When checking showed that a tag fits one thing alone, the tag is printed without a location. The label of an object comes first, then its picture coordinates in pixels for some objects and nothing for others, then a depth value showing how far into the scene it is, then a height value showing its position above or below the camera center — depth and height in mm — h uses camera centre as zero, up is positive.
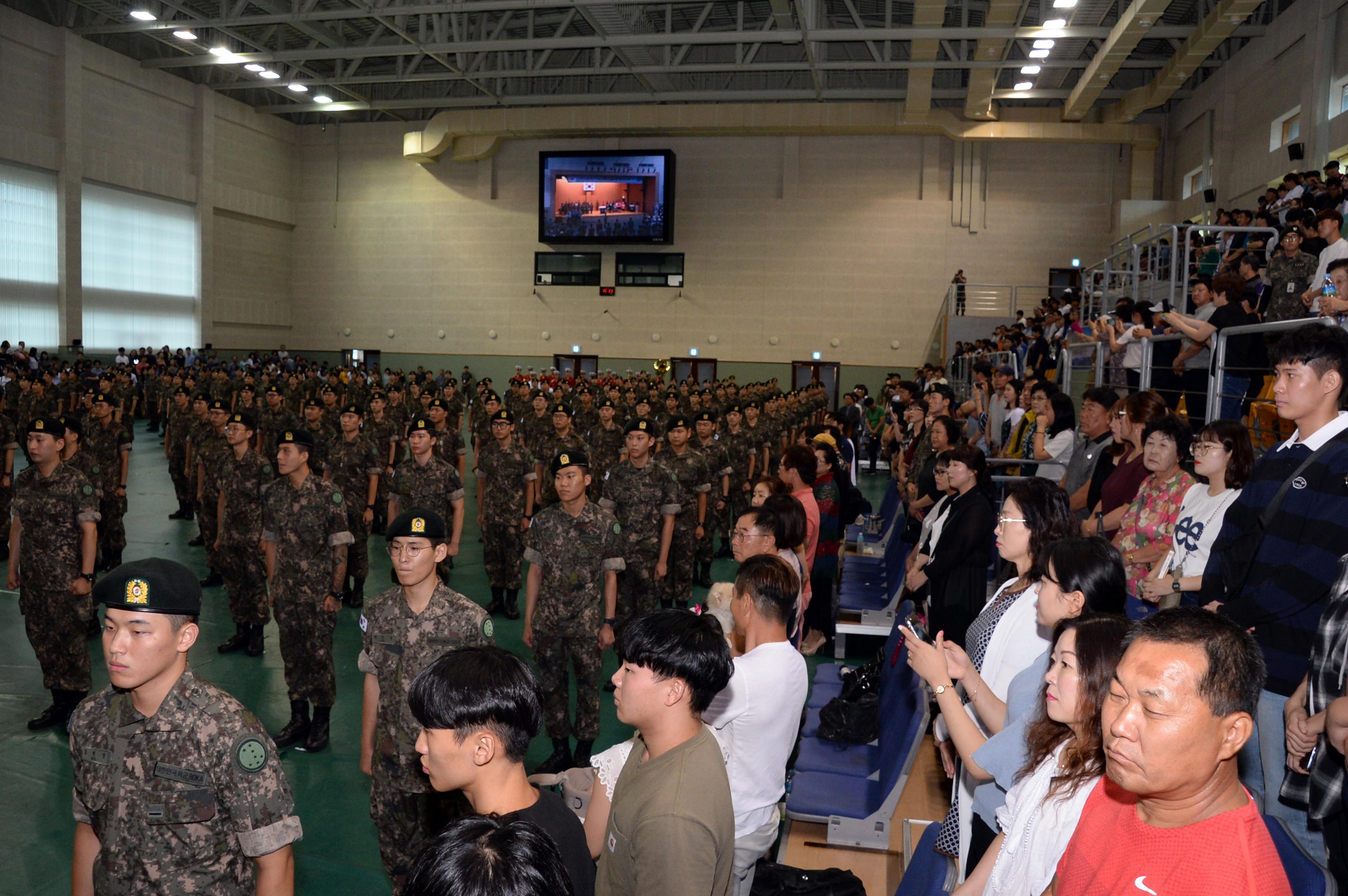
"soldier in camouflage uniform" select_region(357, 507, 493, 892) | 3221 -1024
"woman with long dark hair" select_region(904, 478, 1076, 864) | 2490 -701
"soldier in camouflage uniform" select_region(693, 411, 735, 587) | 9203 -969
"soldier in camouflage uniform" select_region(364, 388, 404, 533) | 10743 -735
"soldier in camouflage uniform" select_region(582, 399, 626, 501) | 10469 -679
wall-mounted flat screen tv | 25625 +5384
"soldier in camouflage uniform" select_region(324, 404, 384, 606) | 8336 -909
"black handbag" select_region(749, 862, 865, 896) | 2920 -1608
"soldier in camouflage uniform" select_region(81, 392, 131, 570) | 8617 -1005
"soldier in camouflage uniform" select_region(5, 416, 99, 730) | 5078 -1188
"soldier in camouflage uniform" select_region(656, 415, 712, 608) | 8016 -1089
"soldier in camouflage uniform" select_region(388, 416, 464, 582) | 6703 -781
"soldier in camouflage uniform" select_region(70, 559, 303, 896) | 2193 -1000
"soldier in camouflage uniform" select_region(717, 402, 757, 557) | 10664 -890
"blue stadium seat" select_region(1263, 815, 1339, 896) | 1443 -745
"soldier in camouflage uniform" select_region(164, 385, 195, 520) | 11016 -1089
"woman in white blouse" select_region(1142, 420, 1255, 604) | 3547 -382
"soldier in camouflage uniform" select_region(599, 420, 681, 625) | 6488 -867
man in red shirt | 1387 -548
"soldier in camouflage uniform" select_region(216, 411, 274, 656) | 6441 -1215
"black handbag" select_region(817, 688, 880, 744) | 4262 -1565
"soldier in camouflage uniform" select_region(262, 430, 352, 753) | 4969 -1152
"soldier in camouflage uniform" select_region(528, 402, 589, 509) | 9328 -671
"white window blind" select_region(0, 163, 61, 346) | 21125 +2615
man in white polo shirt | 2711 -1036
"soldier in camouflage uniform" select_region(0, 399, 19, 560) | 9078 -1150
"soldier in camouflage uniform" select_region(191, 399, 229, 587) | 7930 -1000
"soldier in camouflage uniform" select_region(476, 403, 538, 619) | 7875 -1125
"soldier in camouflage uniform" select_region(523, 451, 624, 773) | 4773 -1189
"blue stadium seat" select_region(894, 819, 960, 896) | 2385 -1330
